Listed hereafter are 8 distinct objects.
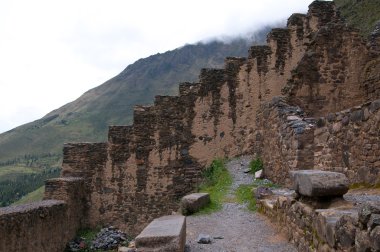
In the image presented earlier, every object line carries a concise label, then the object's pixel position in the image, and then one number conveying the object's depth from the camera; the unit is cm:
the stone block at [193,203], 1147
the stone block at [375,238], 410
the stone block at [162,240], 706
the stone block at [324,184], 624
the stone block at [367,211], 438
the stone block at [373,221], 422
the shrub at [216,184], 1181
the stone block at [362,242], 435
